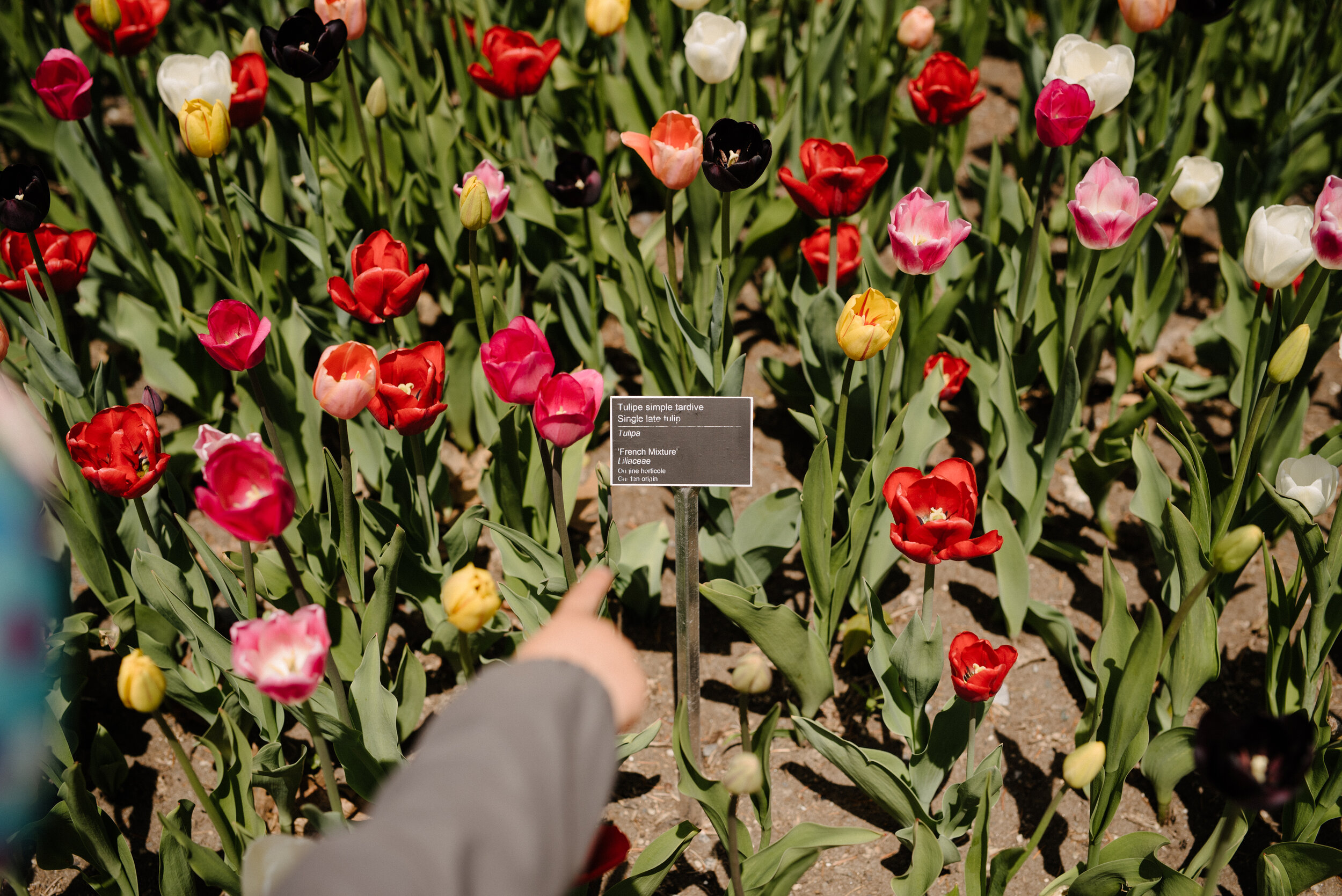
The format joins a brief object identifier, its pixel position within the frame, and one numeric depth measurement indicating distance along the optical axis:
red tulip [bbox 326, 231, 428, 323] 1.68
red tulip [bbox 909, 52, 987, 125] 2.20
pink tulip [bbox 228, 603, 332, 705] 1.14
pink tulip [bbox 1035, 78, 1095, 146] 1.77
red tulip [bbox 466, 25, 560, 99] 2.17
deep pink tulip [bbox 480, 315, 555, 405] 1.49
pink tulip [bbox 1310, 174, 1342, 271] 1.49
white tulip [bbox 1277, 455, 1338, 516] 1.56
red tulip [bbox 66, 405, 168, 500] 1.53
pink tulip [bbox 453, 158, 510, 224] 1.88
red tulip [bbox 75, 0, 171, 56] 2.18
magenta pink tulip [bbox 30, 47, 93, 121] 1.94
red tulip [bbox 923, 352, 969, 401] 2.11
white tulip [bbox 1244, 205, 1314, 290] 1.56
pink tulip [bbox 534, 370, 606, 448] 1.46
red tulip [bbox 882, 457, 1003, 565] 1.38
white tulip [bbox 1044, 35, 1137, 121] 1.91
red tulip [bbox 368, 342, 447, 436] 1.54
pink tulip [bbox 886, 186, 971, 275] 1.62
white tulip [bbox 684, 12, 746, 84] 2.05
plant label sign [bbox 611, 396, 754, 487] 1.53
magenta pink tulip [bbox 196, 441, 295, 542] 1.18
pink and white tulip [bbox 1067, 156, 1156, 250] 1.68
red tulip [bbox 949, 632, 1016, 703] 1.40
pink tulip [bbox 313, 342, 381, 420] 1.46
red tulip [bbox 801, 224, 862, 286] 2.17
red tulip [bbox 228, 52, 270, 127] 2.14
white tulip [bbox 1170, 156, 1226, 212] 2.07
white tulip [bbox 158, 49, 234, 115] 2.03
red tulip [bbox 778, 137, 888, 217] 1.81
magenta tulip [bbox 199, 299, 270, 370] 1.50
